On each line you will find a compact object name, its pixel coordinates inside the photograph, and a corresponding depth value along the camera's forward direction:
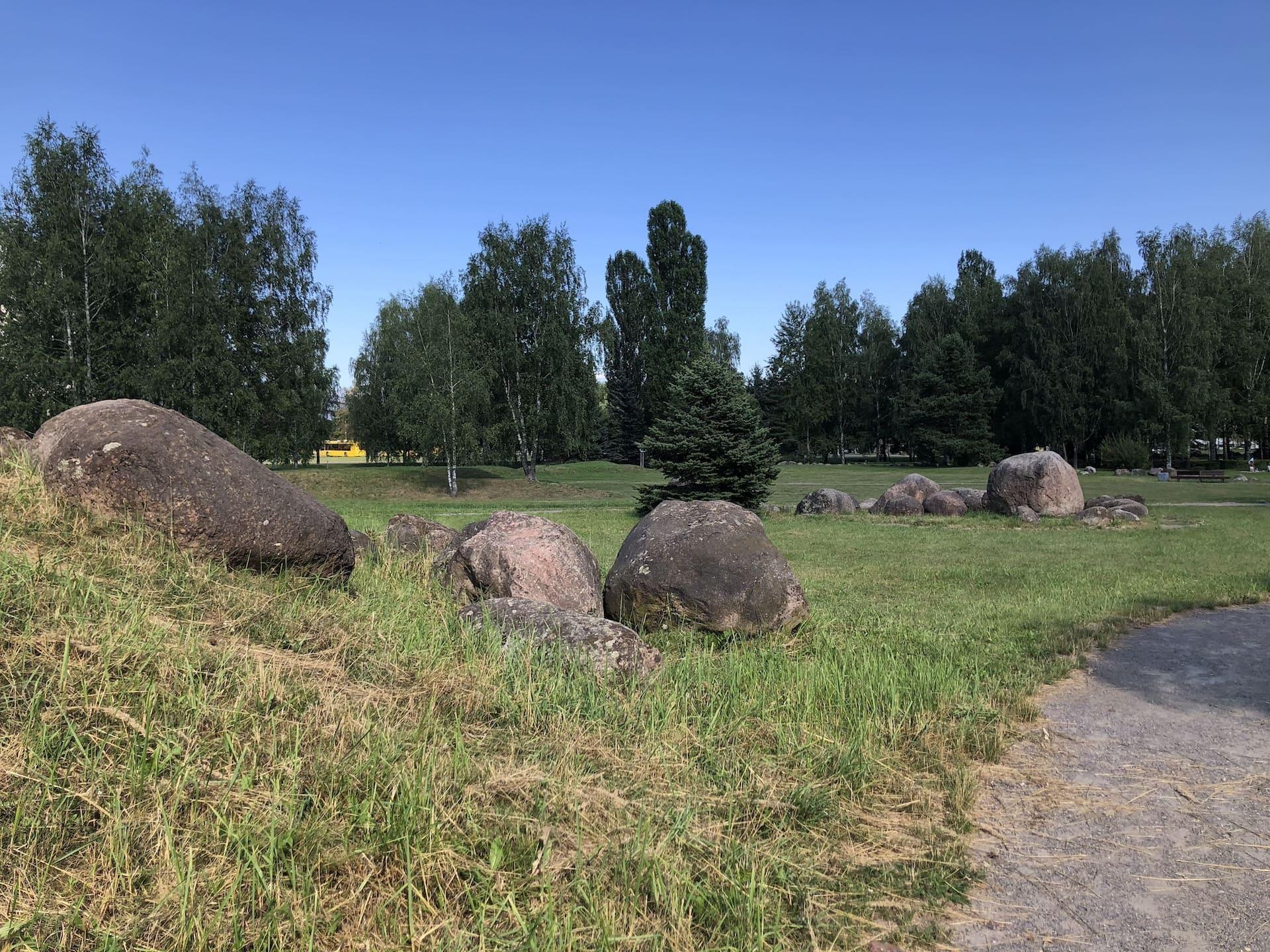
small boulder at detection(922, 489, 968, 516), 21.05
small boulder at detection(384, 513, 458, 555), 10.86
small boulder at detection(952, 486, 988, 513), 21.78
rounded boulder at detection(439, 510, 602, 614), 8.46
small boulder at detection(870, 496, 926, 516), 21.39
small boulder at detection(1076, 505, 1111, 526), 18.75
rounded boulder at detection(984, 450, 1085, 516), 20.08
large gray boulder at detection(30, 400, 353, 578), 6.20
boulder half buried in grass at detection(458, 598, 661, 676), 6.05
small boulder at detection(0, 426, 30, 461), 6.61
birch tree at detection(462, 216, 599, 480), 37.00
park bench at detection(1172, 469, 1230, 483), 34.91
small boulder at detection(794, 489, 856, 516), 22.06
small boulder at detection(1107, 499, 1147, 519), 19.66
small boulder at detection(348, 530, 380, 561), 9.41
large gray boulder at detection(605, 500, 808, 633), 8.19
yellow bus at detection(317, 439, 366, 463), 93.47
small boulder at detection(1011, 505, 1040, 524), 19.39
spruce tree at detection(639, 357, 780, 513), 19.41
